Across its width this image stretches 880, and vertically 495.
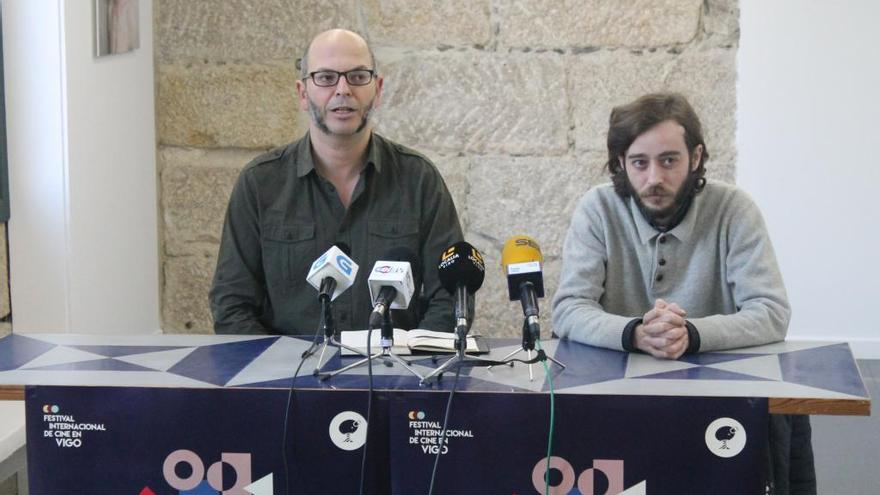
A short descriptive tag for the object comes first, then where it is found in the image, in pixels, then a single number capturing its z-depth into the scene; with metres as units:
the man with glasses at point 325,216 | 3.33
